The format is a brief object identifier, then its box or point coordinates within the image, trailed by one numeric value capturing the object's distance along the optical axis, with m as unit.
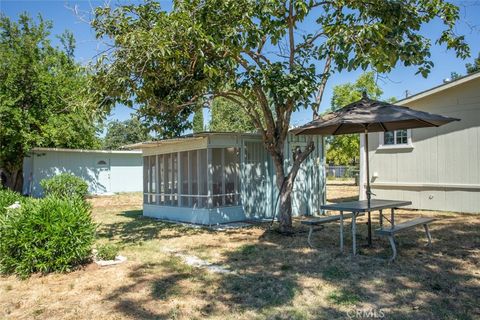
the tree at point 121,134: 54.04
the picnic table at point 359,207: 5.97
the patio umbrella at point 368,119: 5.69
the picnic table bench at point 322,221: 6.25
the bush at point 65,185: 13.93
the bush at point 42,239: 5.35
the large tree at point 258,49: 6.10
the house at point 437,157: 10.61
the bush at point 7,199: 7.84
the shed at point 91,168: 20.36
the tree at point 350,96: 23.52
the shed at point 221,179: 10.02
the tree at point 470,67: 23.61
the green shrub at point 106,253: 6.07
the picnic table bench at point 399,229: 5.51
